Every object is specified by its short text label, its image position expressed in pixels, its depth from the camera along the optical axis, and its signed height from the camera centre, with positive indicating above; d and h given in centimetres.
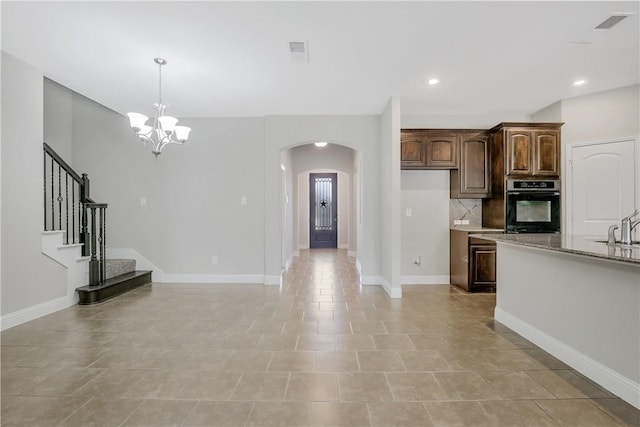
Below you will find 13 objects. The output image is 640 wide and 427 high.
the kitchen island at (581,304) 197 -70
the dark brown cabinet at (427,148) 496 +102
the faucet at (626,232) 263 -16
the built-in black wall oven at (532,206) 462 +10
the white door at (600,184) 414 +39
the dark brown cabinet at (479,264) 461 -74
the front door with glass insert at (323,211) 1042 +10
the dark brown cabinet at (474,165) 499 +76
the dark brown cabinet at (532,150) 464 +92
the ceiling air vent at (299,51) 305 +163
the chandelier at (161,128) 335 +98
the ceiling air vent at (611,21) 262 +162
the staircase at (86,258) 386 -55
